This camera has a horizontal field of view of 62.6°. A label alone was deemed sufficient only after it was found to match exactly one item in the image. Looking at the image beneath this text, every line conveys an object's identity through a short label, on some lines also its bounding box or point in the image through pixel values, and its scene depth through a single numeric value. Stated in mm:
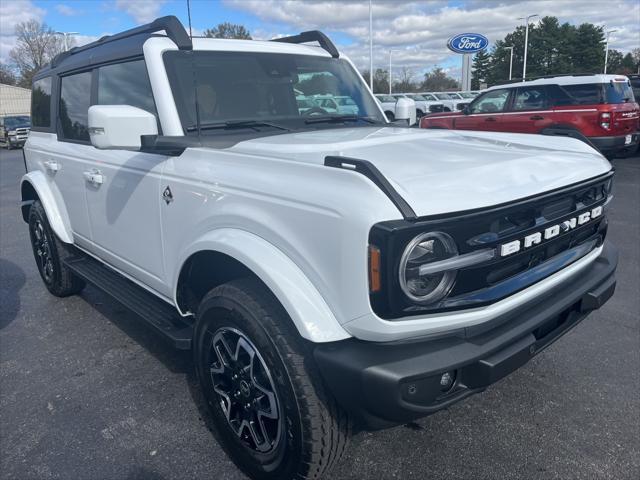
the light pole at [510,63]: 68900
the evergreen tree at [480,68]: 75125
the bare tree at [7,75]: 64688
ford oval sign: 28594
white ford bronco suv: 1917
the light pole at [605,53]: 66819
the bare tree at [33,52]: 57344
